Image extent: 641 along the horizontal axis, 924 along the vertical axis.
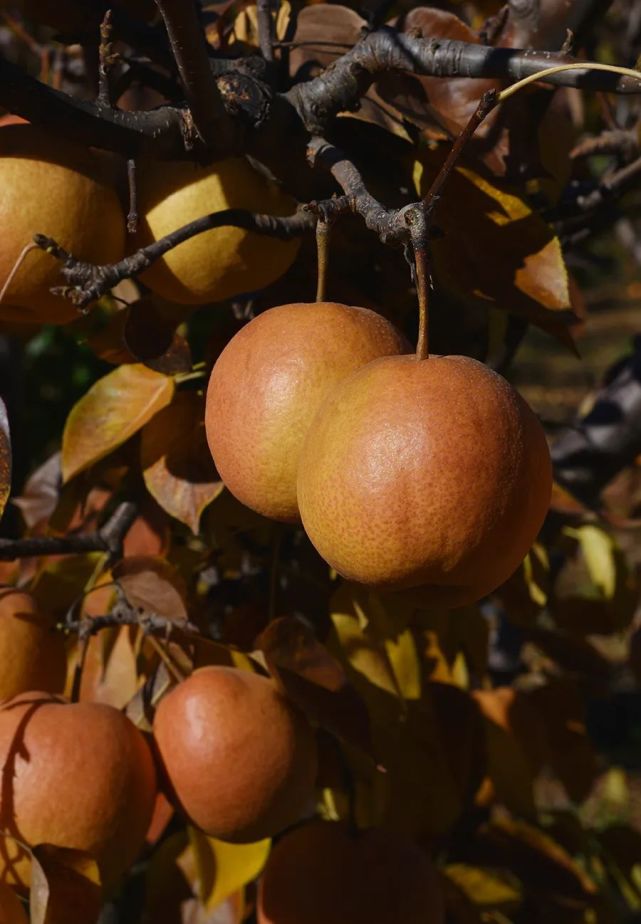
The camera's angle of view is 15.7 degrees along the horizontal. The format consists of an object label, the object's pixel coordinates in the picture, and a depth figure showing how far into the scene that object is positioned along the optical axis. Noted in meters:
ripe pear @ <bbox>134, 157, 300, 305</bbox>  0.86
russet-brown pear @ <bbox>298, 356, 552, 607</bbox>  0.75
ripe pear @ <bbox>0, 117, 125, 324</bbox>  0.84
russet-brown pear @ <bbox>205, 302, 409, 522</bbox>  0.79
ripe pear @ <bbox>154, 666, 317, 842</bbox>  0.88
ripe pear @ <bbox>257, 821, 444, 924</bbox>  0.94
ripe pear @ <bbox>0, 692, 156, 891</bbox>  0.86
